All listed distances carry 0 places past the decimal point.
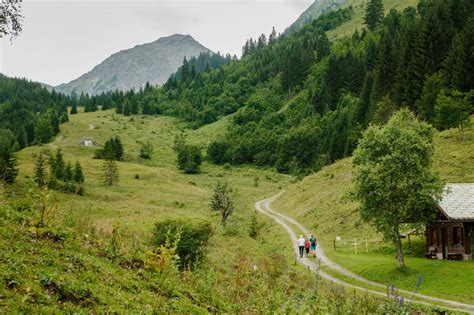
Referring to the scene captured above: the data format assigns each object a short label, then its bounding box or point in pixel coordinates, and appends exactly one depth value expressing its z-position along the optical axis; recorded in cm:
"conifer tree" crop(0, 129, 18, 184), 4795
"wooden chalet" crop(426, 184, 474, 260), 2997
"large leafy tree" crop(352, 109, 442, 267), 2761
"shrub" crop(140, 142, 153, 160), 12306
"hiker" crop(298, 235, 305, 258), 3528
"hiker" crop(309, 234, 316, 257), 3650
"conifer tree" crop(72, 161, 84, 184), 6979
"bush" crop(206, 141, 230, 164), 13100
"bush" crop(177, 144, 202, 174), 11375
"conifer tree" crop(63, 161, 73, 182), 6742
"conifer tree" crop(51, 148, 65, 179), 6775
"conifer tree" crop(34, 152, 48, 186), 5725
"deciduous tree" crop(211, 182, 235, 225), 5050
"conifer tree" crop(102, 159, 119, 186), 7400
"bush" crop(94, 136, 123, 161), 10911
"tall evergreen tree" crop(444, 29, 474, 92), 6183
